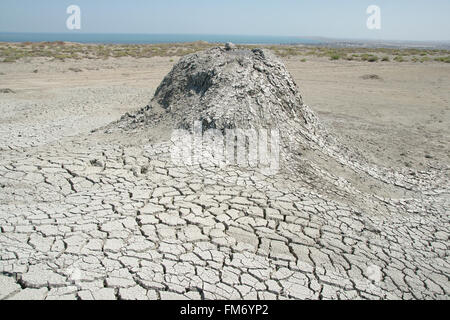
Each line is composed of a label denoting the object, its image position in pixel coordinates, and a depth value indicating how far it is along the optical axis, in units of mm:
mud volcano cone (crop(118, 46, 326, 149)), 4707
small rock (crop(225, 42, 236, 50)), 5968
